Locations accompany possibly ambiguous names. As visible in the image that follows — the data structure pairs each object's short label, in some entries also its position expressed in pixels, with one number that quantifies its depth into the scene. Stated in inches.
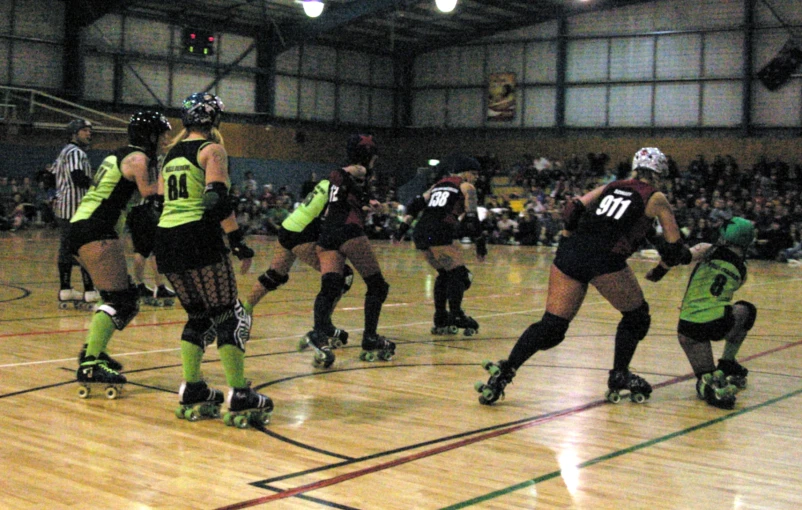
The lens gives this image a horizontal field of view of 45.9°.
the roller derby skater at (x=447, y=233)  347.9
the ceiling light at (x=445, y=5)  812.0
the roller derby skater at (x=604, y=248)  216.8
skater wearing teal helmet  234.4
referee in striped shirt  356.2
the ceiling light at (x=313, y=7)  910.4
